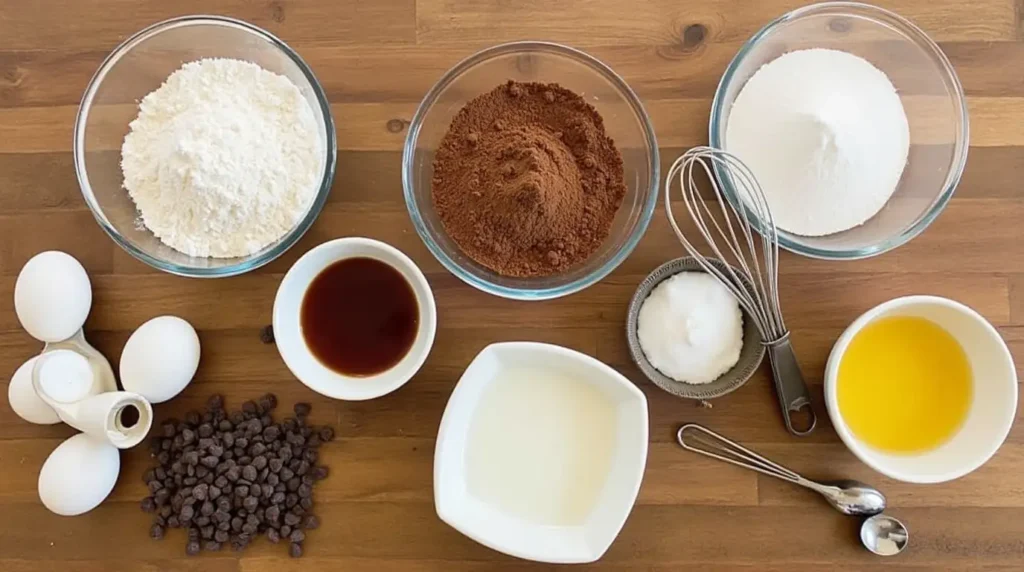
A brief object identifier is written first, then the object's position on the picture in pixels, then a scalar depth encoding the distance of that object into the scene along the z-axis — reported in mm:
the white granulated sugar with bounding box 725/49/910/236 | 924
